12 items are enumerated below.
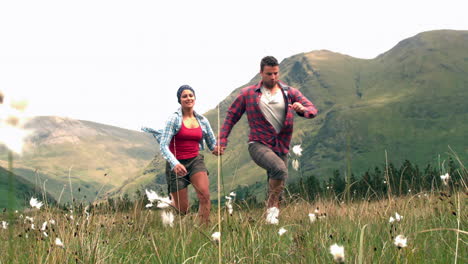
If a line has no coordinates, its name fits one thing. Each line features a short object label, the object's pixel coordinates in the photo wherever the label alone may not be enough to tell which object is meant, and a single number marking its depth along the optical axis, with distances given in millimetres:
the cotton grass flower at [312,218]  4511
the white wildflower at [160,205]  4427
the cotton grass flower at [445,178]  5456
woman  7395
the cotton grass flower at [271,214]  5059
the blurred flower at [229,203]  4340
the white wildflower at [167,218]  5247
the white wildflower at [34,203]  4367
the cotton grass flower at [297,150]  5596
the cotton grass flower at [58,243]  2750
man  7645
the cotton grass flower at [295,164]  5273
